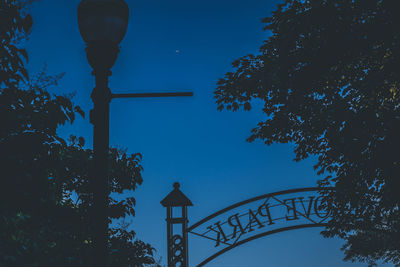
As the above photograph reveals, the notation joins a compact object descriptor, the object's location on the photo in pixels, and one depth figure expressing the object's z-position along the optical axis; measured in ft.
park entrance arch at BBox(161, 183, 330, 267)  51.59
